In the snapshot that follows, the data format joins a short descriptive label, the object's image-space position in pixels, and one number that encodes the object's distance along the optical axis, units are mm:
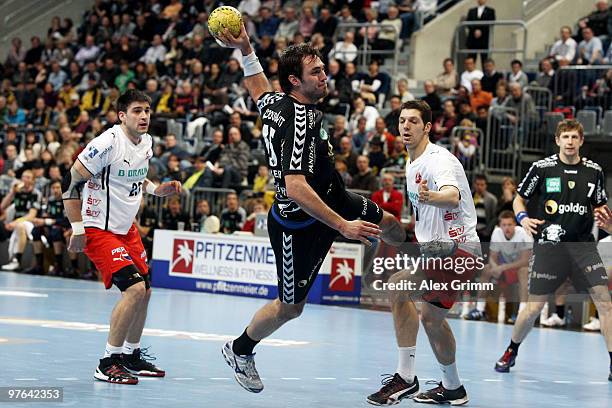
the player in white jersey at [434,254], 7977
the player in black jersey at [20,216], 21844
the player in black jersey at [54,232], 21234
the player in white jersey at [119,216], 8539
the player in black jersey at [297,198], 7176
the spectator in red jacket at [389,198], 17625
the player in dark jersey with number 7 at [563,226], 10180
